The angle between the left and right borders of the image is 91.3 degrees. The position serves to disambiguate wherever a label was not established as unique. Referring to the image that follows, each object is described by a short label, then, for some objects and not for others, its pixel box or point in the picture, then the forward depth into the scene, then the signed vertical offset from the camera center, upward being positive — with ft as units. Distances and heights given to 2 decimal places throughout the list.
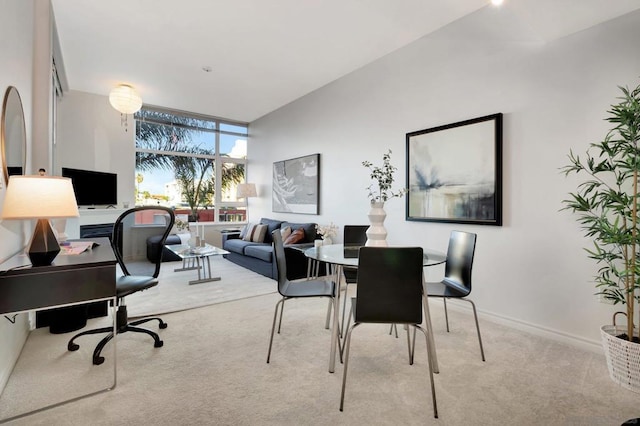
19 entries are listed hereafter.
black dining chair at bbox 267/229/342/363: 7.48 -1.91
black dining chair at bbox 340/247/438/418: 5.59 -1.35
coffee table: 13.93 -1.84
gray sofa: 14.16 -2.00
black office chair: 7.27 -1.80
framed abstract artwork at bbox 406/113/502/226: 9.57 +1.36
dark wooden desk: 5.03 -1.24
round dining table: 6.68 -1.07
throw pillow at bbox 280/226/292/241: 16.01 -1.01
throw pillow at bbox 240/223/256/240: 19.62 -1.22
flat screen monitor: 16.40 +1.47
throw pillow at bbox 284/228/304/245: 15.34 -1.21
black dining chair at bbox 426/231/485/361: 7.51 -1.49
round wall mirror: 6.02 +1.62
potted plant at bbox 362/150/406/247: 7.74 -0.29
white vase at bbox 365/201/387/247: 7.74 -0.34
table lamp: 5.17 +0.12
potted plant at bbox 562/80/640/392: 6.21 -0.10
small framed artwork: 17.01 +1.64
